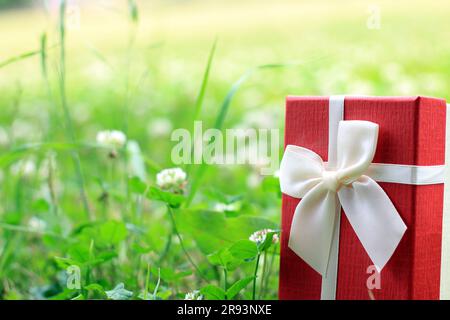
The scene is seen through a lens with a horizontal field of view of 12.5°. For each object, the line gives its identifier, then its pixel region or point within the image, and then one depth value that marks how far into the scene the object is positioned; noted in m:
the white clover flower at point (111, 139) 1.22
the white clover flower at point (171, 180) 1.14
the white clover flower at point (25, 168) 1.27
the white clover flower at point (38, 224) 1.30
